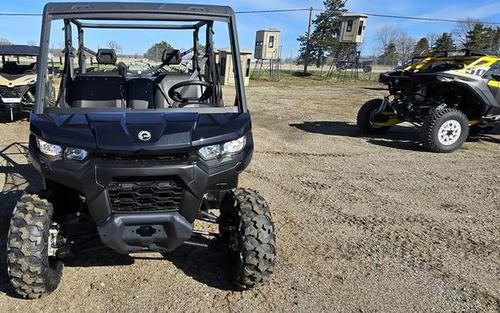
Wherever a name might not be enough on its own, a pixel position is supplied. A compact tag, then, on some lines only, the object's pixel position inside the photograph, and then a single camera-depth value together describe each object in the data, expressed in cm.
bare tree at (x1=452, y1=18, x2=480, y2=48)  4231
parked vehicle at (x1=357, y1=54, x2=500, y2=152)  792
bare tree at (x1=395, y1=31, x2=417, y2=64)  5232
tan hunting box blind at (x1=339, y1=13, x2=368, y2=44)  3116
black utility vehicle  273
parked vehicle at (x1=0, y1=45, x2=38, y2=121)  917
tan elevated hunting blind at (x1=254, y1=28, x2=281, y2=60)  2820
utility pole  3244
